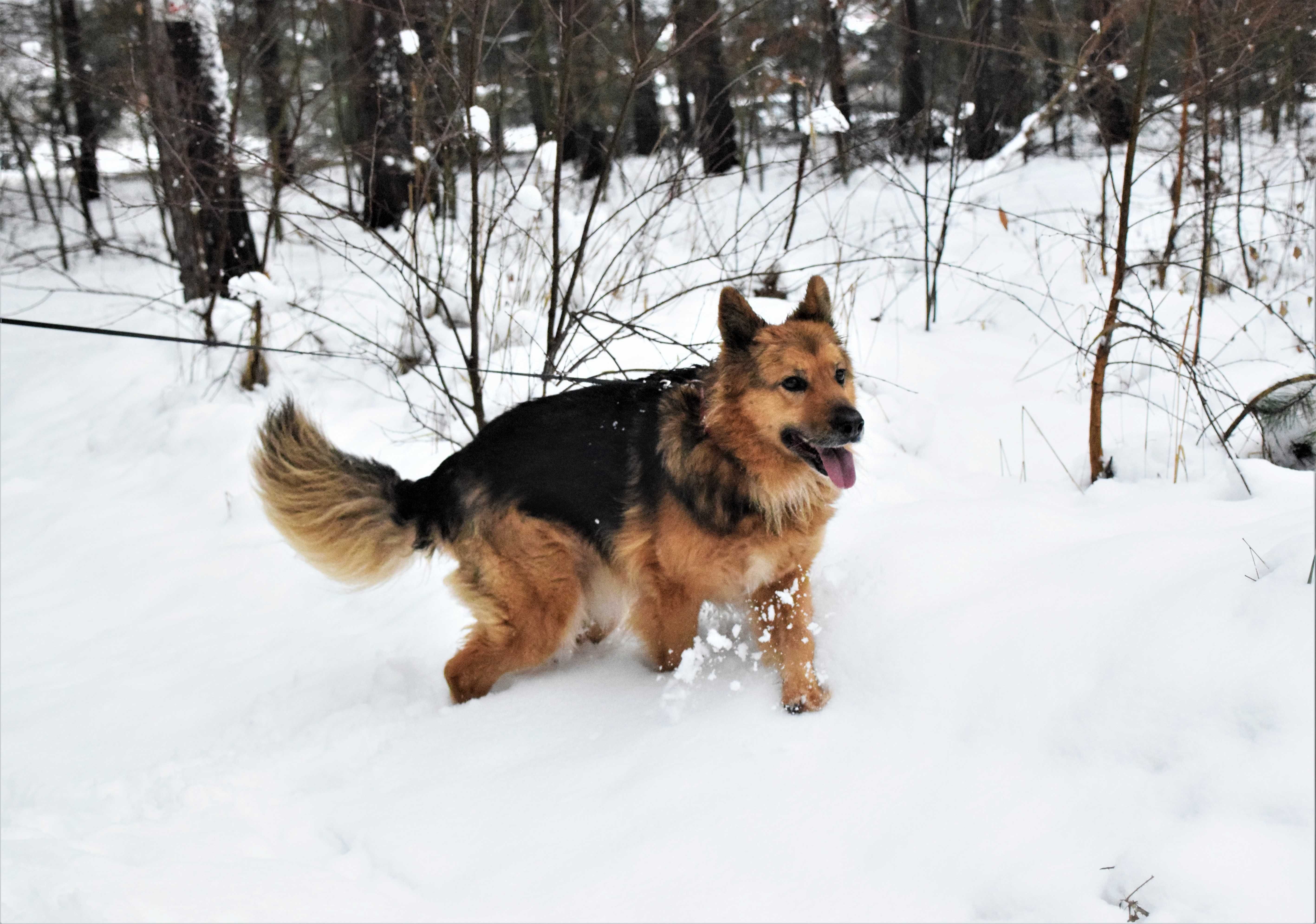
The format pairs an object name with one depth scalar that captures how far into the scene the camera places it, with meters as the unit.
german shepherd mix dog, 3.05
